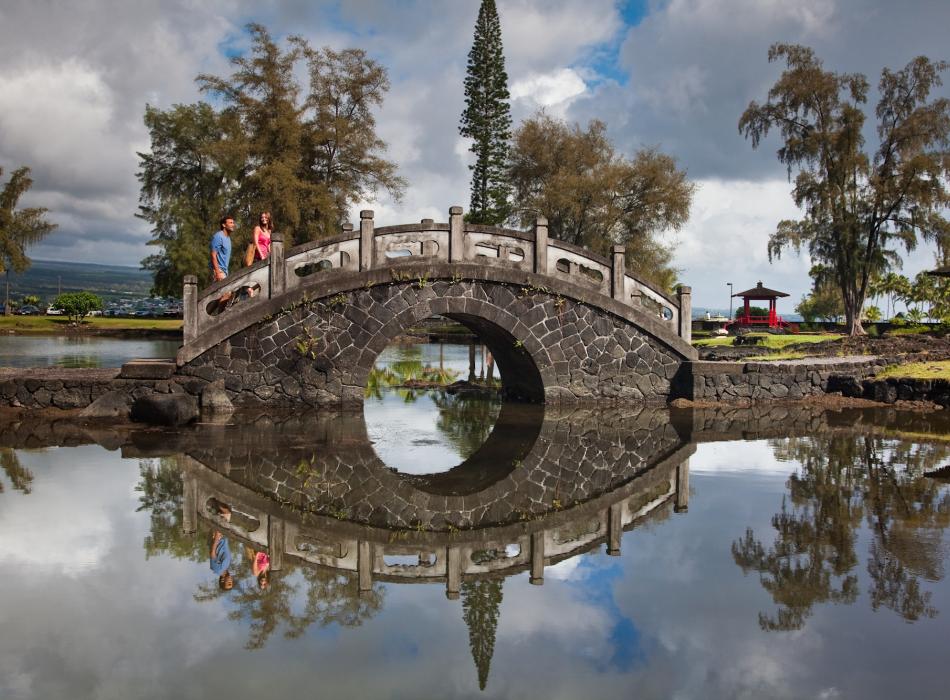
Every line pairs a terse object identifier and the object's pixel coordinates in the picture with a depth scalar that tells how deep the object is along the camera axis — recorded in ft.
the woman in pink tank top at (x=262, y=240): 44.52
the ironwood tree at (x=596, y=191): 130.11
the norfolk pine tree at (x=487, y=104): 123.95
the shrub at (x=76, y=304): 146.61
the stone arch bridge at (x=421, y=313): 41.68
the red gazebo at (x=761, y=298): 151.45
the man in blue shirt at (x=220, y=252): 43.37
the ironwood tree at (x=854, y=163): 99.91
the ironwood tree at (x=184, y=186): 130.00
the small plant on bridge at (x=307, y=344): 42.06
